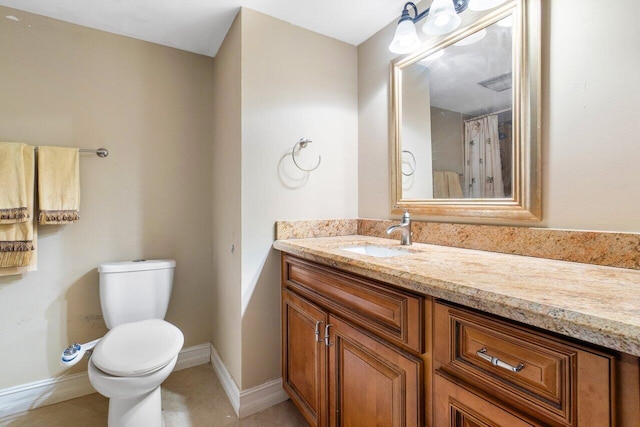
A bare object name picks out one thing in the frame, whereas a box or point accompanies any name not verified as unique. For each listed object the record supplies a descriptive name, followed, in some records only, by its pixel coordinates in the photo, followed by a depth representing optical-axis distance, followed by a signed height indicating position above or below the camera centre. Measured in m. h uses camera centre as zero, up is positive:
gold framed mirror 1.15 +0.42
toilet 1.24 -0.61
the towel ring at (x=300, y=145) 1.73 +0.39
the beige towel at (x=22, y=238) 1.50 -0.11
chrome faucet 1.49 -0.08
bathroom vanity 0.53 -0.31
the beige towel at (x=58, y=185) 1.60 +0.17
